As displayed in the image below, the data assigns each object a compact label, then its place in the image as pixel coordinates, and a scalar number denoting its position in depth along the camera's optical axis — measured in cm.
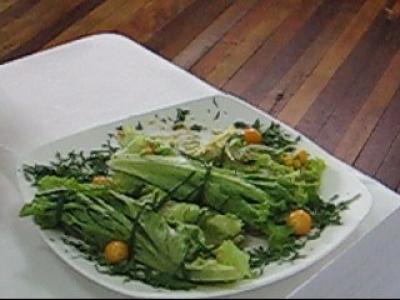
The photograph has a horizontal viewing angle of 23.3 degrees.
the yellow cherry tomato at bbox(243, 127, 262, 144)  89
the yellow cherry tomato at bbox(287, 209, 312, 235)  79
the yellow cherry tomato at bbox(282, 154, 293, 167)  86
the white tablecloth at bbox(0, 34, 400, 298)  62
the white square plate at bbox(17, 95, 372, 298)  70
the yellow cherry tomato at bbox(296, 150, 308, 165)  86
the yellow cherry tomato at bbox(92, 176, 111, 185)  80
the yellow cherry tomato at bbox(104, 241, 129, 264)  73
